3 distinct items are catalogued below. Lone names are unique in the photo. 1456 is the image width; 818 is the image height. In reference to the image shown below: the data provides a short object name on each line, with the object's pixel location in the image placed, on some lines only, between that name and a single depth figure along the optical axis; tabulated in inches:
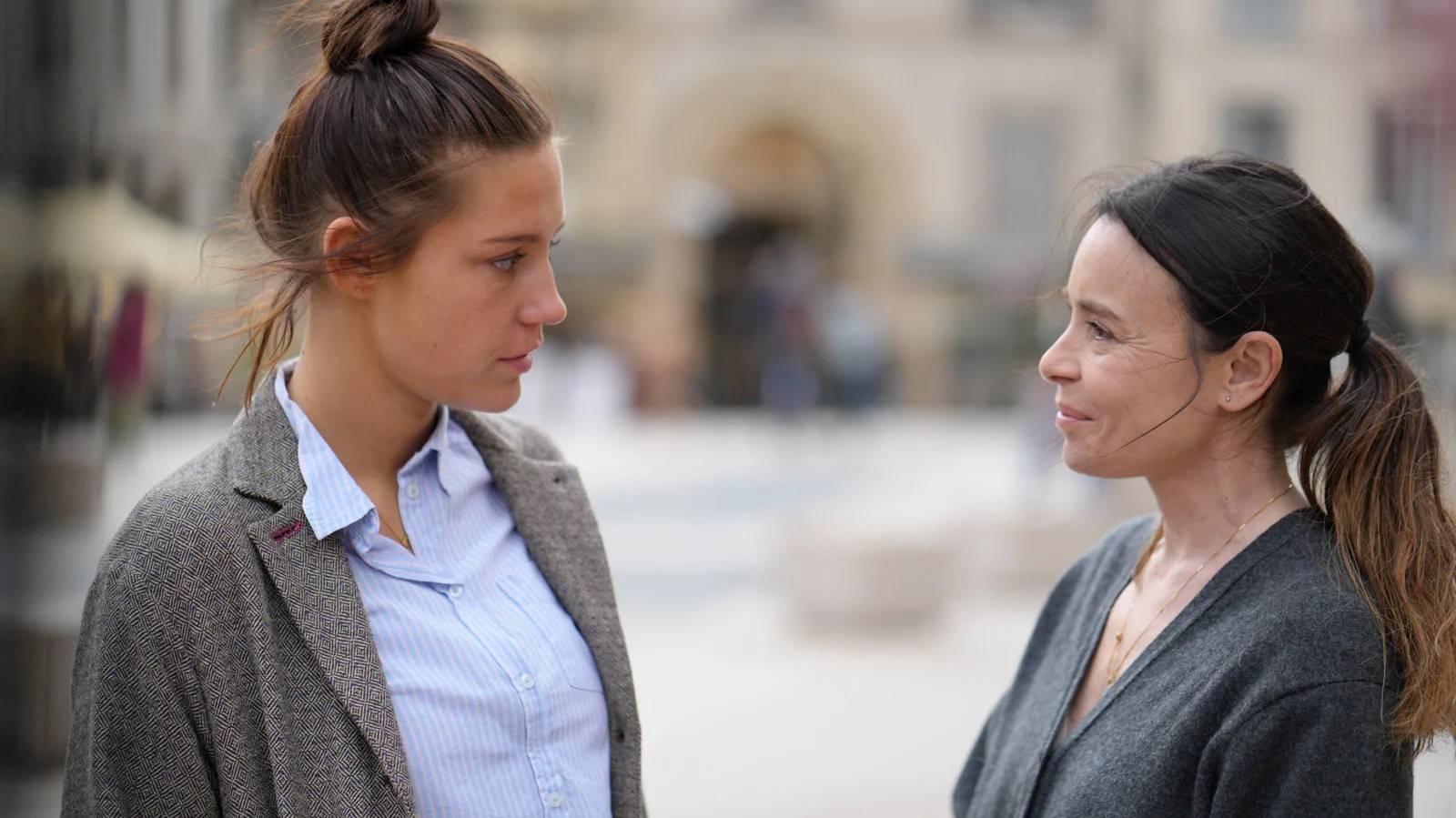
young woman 114.6
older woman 117.0
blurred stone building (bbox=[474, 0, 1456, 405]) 1011.1
